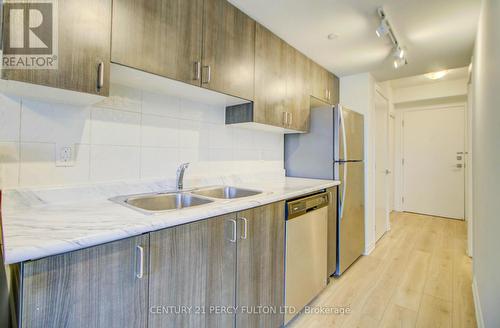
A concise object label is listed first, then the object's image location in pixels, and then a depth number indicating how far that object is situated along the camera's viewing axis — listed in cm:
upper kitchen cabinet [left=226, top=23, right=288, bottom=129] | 185
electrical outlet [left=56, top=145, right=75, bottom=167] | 122
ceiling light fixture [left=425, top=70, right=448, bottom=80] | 363
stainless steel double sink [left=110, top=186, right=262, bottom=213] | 136
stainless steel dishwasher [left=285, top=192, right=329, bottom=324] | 164
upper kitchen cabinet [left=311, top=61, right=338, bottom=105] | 259
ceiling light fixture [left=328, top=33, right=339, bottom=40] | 201
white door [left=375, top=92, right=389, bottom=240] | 327
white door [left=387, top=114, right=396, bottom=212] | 451
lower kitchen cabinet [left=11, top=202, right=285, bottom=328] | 72
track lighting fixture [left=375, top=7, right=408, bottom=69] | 172
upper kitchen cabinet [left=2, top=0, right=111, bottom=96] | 87
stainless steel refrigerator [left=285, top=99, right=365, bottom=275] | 230
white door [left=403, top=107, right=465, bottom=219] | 427
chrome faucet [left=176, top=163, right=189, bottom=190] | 162
